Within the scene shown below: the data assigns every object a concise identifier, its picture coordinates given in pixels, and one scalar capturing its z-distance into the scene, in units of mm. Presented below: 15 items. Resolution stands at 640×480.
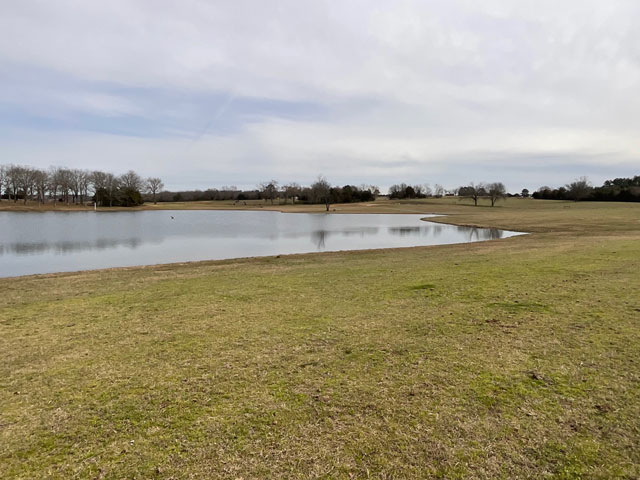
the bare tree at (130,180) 103712
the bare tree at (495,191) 96006
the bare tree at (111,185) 94625
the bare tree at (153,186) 126238
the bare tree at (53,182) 94250
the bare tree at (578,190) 102875
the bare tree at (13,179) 89500
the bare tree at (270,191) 115250
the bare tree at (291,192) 117344
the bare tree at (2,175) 91188
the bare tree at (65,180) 95125
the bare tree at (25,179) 90000
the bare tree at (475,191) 105288
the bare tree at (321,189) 89088
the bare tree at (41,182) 91150
